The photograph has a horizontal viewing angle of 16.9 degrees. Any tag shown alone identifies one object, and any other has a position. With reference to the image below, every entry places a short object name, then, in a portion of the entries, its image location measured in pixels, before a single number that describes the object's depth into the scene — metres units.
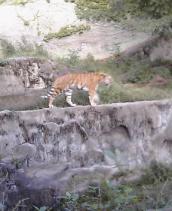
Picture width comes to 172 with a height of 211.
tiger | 10.23
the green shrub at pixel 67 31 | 13.91
